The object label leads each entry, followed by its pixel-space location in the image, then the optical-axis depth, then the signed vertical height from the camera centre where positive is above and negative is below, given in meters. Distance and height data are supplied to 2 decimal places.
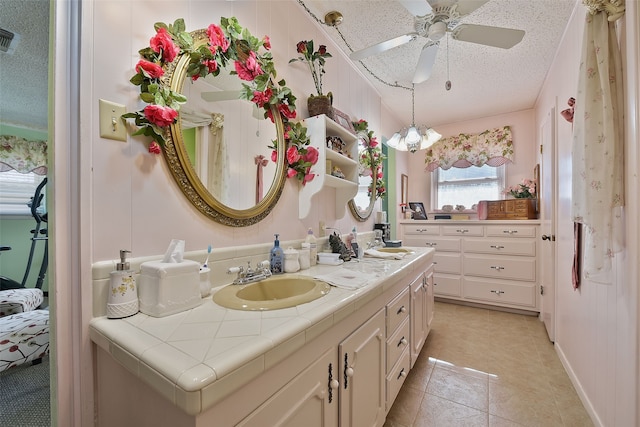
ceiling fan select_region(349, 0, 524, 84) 1.33 +1.04
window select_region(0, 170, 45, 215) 2.67 +0.24
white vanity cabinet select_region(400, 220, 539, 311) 2.88 -0.55
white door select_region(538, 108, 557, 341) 2.22 -0.05
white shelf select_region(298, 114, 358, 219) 1.62 +0.34
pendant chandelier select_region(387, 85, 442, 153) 2.46 +0.72
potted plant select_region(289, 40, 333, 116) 1.62 +0.96
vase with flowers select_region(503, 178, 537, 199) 3.10 +0.27
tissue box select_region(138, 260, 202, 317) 0.78 -0.23
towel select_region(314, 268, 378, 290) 1.10 -0.31
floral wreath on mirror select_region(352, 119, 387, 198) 2.36 +0.56
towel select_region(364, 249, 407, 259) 1.87 -0.31
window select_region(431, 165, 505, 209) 3.61 +0.40
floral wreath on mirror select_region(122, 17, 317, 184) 0.89 +0.61
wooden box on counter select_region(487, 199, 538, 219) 2.98 +0.04
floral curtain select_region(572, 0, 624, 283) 1.11 +0.32
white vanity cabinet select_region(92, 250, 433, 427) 0.54 -0.43
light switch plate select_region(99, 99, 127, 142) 0.82 +0.30
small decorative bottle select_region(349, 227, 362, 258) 1.89 -0.26
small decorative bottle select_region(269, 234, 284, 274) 1.34 -0.24
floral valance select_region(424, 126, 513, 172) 3.44 +0.87
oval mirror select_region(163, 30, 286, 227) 1.02 +0.28
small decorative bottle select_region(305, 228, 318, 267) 1.57 -0.21
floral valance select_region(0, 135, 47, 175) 2.61 +0.60
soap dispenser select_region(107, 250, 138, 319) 0.78 -0.24
